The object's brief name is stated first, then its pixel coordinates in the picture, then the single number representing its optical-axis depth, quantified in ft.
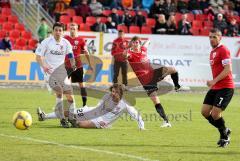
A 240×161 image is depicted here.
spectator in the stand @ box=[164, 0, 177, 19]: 110.63
